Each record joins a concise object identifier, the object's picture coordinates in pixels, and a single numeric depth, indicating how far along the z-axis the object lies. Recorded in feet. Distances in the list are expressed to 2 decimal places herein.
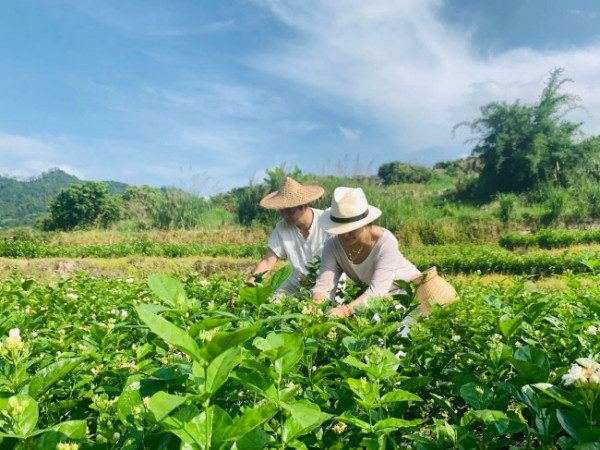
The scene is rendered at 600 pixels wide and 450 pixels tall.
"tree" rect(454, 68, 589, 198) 59.26
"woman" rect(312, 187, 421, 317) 10.56
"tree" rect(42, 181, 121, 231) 111.86
